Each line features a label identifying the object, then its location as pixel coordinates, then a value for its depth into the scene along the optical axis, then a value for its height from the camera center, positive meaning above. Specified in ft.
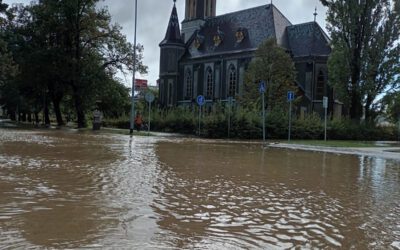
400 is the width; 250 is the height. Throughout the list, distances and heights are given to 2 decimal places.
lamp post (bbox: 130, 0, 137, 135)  121.15 +4.48
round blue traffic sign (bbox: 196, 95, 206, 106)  116.54 +6.18
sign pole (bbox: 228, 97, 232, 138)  114.83 +2.19
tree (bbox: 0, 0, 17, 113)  129.80 +15.83
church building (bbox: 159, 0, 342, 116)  197.36 +34.15
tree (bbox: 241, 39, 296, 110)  144.05 +16.01
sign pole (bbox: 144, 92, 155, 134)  118.83 +6.62
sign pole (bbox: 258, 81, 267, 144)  97.23 +8.05
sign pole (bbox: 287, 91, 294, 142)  96.07 +6.50
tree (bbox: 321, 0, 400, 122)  139.54 +24.37
